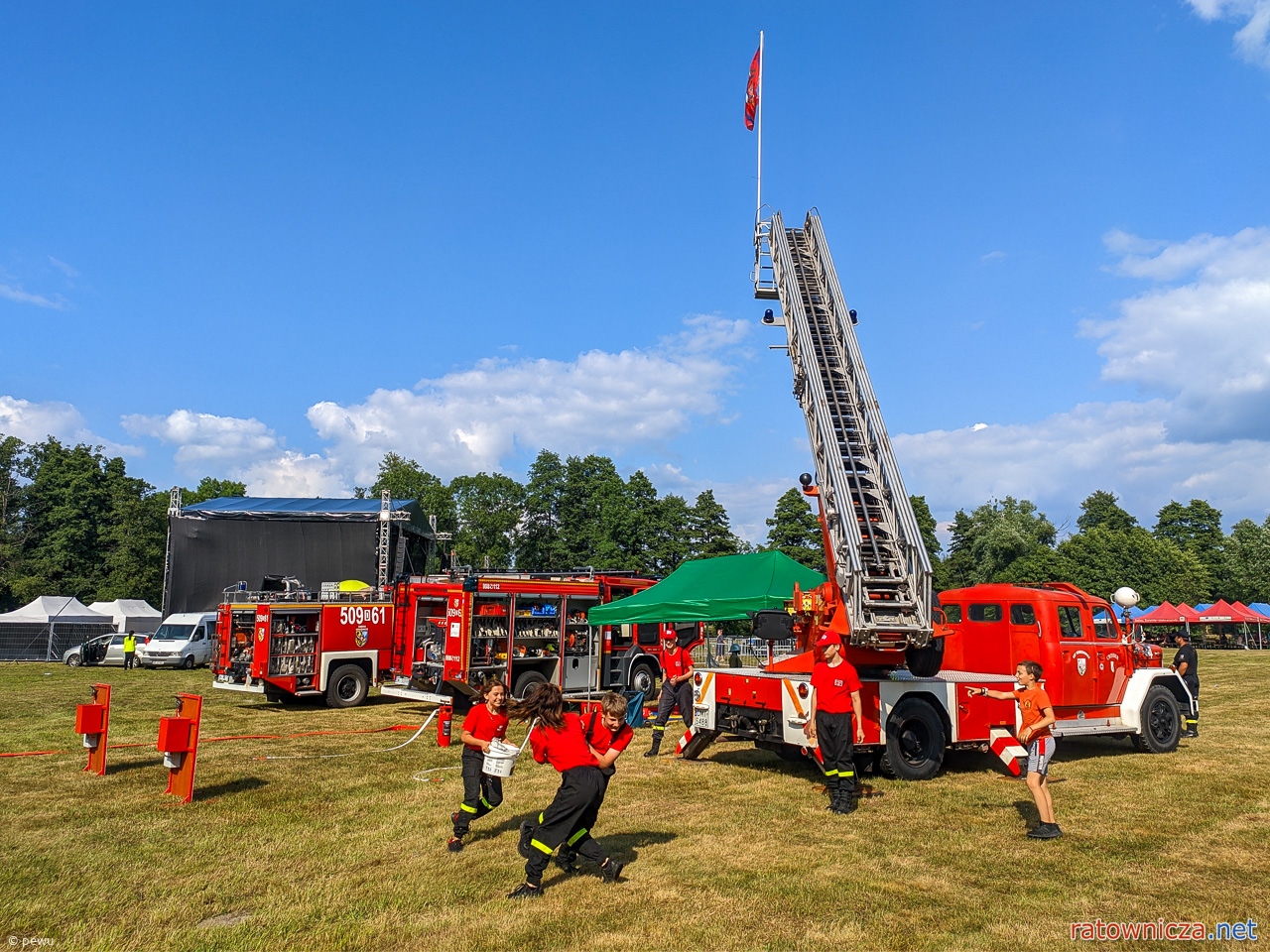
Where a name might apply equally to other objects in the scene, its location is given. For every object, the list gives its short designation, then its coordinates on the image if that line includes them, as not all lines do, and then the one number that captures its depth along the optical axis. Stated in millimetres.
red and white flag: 18906
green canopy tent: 13742
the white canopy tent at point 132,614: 37316
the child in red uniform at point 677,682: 12688
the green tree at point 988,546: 73375
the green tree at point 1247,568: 63250
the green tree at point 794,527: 60469
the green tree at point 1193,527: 83688
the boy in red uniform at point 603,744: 6156
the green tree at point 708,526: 62750
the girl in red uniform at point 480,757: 7125
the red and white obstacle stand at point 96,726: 10016
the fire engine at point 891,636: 9812
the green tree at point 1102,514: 97688
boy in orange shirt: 7516
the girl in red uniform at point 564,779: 5988
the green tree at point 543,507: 71062
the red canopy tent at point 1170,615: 45844
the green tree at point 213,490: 79125
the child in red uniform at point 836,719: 8594
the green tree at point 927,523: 70500
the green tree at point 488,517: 72562
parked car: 31297
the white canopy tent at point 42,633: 34094
